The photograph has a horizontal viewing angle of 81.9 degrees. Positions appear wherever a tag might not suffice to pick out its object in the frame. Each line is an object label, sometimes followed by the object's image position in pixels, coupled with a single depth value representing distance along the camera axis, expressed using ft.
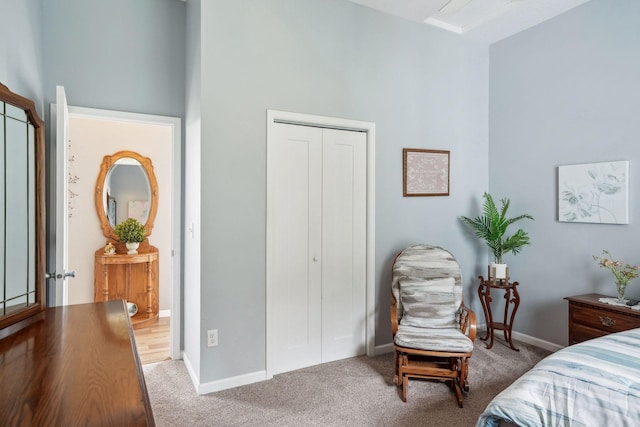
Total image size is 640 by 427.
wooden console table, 13.38
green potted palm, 11.60
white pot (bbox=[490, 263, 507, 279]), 11.60
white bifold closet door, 9.72
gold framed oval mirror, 13.99
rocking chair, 8.39
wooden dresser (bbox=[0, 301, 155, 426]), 2.70
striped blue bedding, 4.19
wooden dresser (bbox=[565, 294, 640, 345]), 8.58
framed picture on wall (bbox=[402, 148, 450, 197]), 11.53
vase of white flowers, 9.13
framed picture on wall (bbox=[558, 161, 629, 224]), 9.80
